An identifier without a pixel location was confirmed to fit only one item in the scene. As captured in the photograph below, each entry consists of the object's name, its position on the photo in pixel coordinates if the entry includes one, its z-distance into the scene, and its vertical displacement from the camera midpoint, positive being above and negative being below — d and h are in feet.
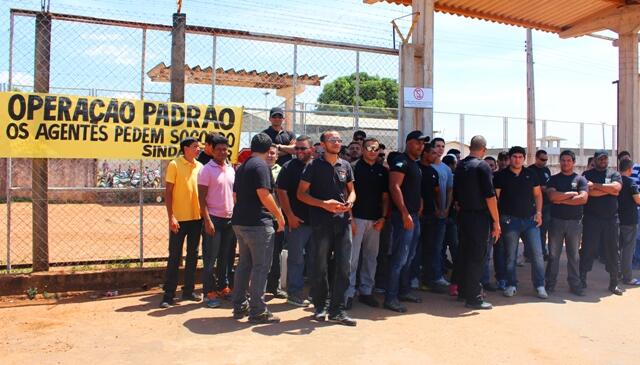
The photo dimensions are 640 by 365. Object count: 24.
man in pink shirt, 19.52 -0.71
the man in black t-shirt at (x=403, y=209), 19.63 -0.74
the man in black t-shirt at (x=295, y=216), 19.74 -1.00
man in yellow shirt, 19.63 -0.83
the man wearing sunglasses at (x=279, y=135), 21.90 +2.25
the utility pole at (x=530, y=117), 50.16 +6.84
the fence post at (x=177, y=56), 22.29 +5.54
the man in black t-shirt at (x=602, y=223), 23.84 -1.46
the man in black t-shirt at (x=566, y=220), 23.12 -1.29
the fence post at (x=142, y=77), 21.83 +4.56
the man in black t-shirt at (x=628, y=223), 25.43 -1.58
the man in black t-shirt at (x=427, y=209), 22.44 -0.81
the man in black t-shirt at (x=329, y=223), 17.90 -1.13
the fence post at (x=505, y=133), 47.57 +5.08
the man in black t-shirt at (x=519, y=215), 22.53 -1.05
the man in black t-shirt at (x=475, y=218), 20.44 -1.08
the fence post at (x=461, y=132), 45.42 +4.91
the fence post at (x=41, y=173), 20.61 +0.59
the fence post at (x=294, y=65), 23.38 +5.47
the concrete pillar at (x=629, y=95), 35.42 +6.38
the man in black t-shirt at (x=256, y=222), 17.42 -1.10
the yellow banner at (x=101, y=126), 19.97 +2.48
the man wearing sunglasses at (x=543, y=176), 28.04 +0.75
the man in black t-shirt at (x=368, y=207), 19.62 -0.64
